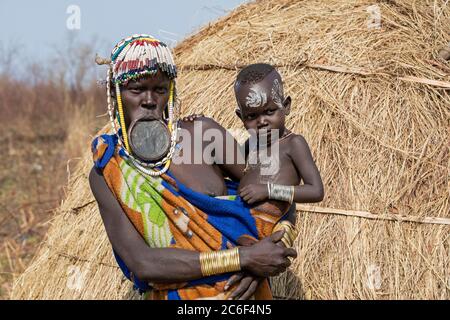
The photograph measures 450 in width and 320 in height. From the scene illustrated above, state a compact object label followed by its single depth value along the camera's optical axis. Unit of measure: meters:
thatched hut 3.76
